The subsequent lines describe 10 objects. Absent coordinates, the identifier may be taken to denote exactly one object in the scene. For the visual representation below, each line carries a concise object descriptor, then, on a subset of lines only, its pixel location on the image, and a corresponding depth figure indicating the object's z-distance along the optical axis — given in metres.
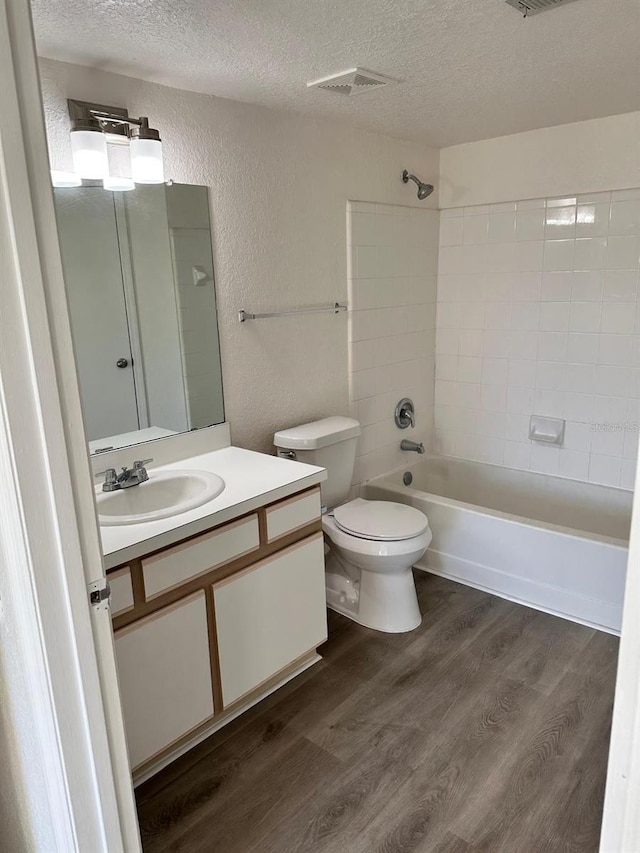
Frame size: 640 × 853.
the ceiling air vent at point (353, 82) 2.08
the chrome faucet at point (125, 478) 2.02
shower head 3.15
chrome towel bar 2.51
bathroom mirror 2.02
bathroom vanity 1.71
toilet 2.52
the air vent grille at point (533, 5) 1.58
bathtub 2.59
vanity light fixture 1.86
